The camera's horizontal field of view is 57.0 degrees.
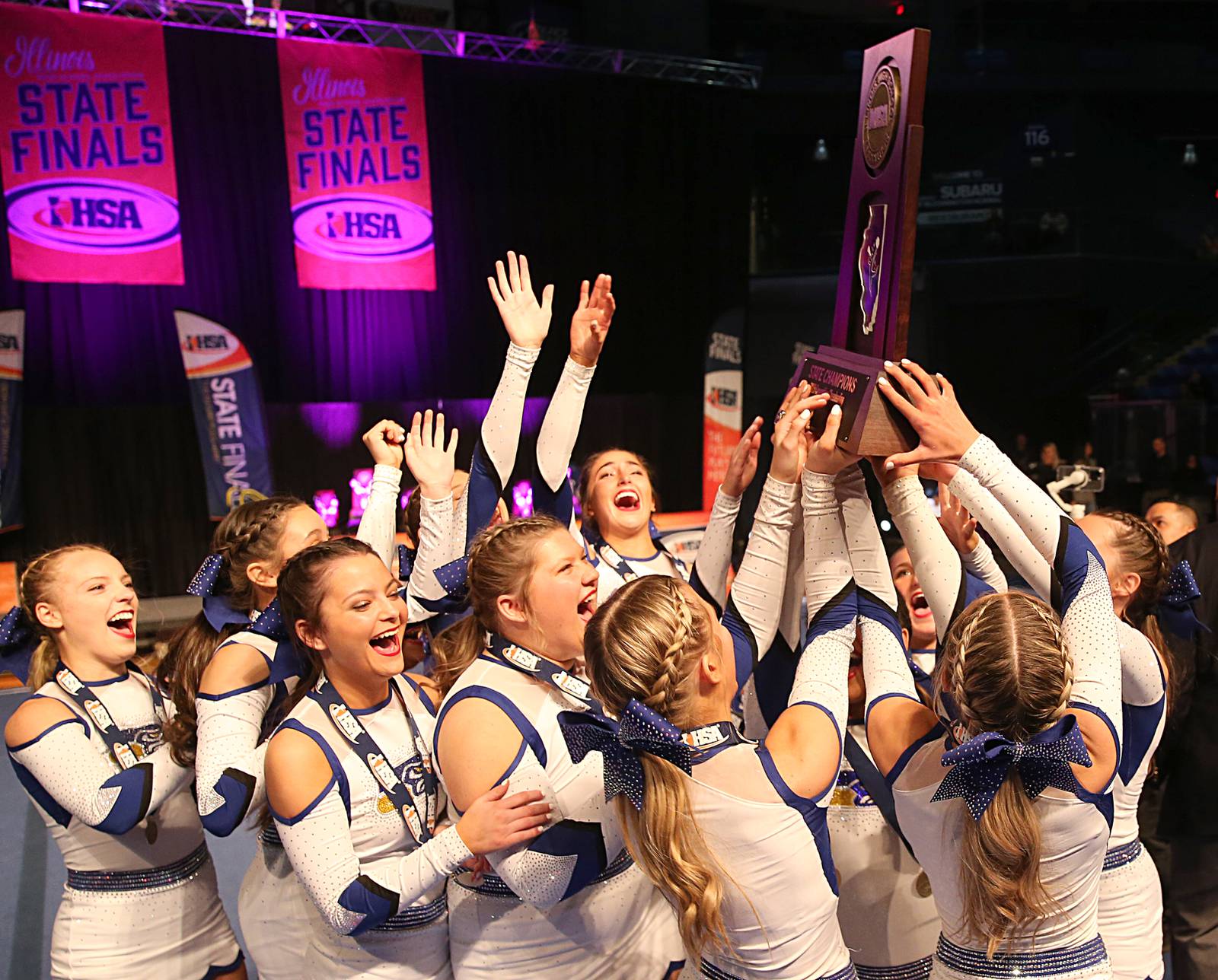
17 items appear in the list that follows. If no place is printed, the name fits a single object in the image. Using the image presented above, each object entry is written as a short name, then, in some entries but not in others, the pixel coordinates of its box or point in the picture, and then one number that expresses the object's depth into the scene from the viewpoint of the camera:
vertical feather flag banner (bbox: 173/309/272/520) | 9.08
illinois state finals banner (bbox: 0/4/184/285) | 8.16
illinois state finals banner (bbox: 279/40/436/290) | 9.16
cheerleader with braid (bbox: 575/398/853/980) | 1.60
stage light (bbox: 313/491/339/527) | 9.99
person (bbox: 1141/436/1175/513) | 10.21
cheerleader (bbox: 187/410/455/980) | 2.00
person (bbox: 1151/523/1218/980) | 2.69
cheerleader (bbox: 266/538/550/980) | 1.78
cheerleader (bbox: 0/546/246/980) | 2.21
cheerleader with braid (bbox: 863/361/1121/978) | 1.64
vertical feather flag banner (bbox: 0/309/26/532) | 8.48
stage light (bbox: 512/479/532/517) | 10.44
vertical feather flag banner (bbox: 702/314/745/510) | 11.02
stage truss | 8.49
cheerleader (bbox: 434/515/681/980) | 1.80
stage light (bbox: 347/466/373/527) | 10.11
